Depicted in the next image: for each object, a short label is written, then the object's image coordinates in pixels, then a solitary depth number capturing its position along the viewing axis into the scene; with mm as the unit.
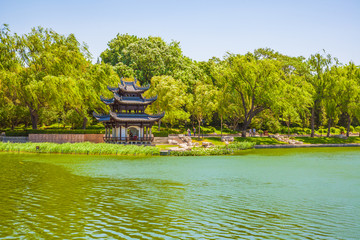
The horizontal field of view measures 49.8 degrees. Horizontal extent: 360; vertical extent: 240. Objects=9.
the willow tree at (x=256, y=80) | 56406
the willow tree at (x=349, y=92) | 60656
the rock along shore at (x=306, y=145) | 56112
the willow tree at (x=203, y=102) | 58522
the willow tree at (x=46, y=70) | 49375
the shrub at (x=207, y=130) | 69562
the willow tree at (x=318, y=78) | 63000
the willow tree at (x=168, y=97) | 58000
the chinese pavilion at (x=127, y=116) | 48875
